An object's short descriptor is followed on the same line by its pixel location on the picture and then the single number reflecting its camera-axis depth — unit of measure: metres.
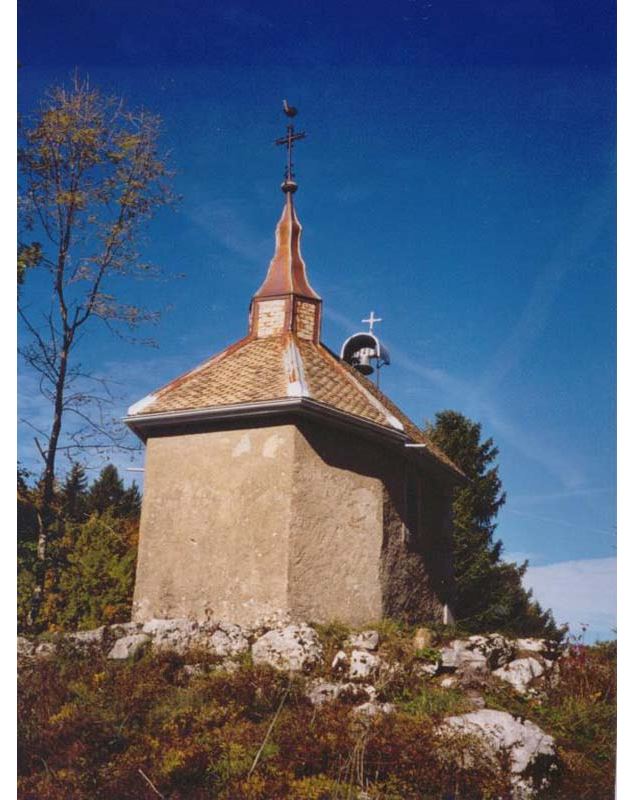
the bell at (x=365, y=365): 20.41
